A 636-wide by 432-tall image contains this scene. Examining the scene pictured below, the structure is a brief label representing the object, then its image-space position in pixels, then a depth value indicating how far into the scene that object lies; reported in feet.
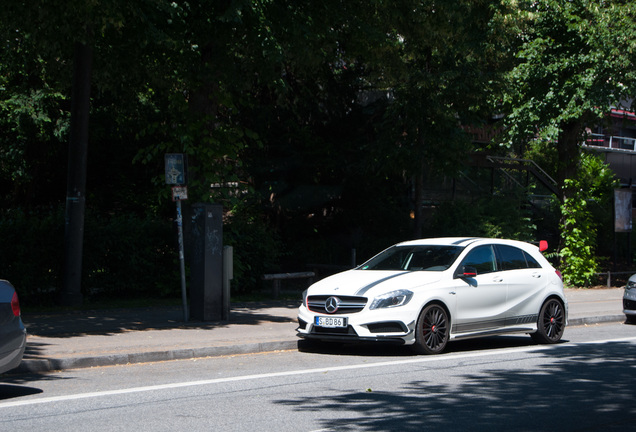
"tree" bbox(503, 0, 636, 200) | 76.18
